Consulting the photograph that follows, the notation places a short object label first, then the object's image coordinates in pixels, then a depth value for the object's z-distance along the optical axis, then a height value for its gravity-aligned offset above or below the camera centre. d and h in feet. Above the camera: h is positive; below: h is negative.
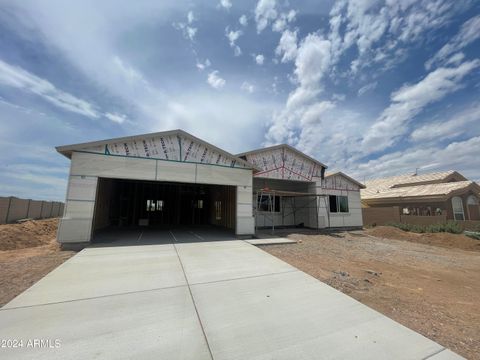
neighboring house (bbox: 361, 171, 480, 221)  59.36 +3.92
